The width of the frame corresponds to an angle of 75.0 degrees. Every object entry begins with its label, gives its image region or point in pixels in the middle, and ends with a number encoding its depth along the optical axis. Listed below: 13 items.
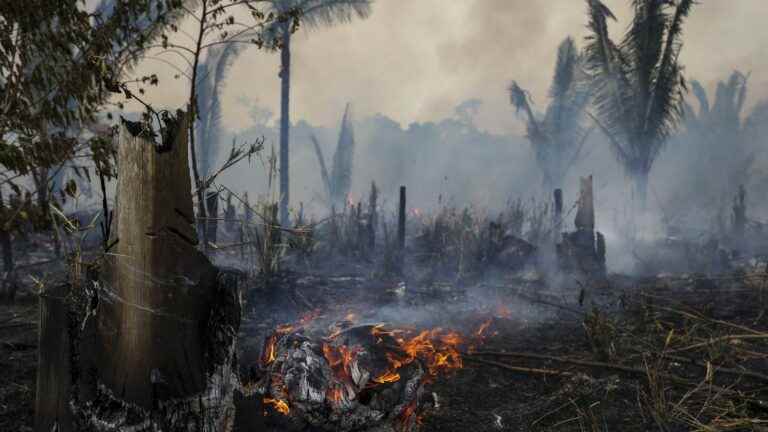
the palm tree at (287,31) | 15.13
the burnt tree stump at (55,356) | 1.90
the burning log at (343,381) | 3.07
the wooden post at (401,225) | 10.53
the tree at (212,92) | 18.47
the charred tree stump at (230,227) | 14.35
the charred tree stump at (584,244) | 10.04
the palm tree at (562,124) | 18.61
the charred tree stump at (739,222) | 13.94
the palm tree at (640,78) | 13.11
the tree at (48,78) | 3.95
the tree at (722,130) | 26.91
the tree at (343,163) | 23.16
